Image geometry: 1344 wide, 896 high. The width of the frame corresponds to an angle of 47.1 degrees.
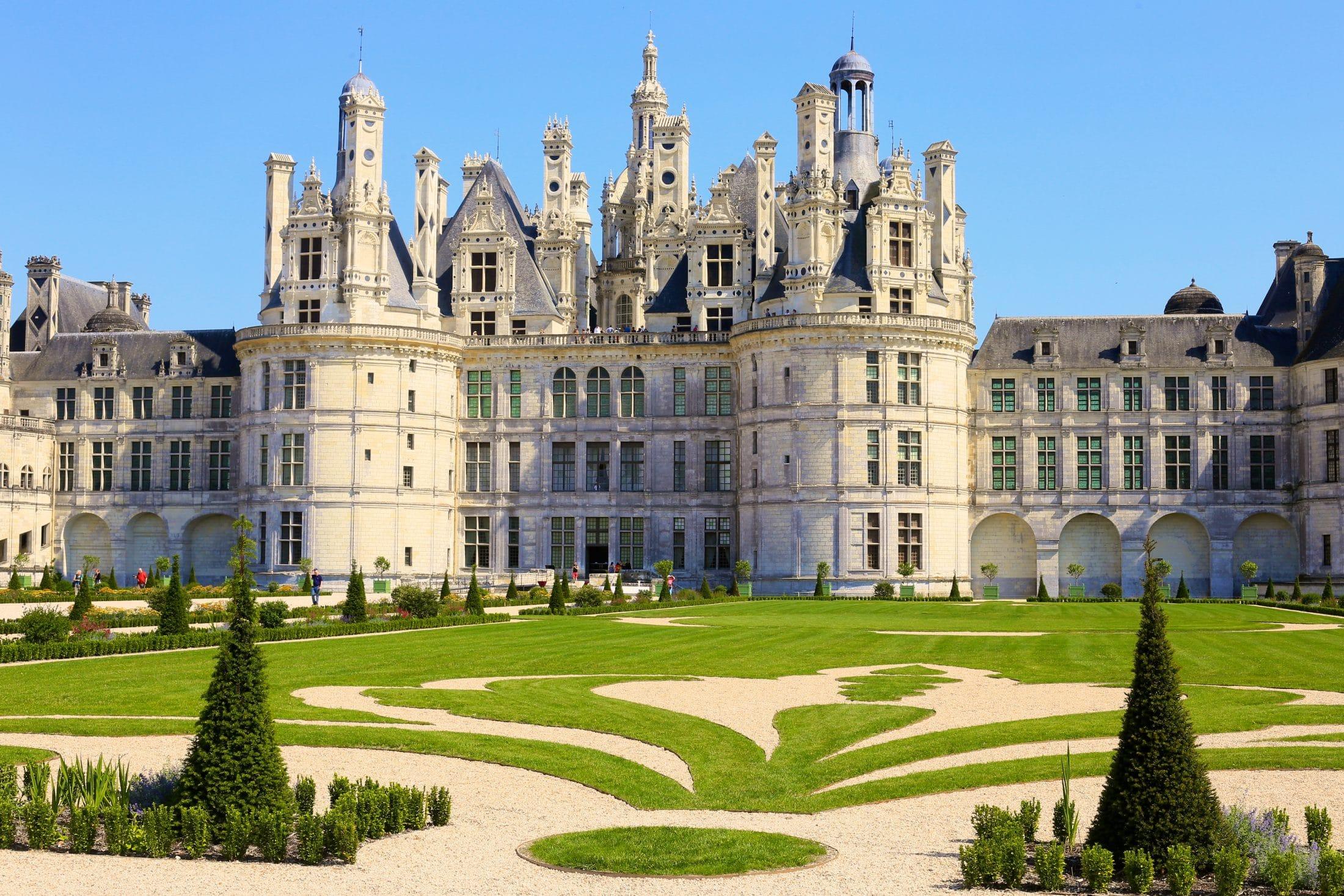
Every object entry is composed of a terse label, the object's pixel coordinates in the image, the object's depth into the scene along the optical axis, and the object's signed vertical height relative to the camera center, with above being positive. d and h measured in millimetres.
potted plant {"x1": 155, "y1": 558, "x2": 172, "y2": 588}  70562 -1991
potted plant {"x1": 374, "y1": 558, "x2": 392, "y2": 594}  70062 -2167
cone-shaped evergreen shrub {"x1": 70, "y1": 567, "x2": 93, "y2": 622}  43750 -2280
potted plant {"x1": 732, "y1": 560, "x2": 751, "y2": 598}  70000 -2357
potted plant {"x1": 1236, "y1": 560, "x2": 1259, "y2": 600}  68288 -2736
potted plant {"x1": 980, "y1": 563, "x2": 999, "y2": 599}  71312 -2759
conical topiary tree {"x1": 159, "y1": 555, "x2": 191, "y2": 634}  39750 -2331
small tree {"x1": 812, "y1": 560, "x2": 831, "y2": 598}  68500 -2426
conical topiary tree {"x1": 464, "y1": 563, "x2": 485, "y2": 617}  51147 -2670
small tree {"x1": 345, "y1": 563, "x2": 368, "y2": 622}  47500 -2427
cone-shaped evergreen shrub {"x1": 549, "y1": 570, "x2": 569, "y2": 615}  53500 -2677
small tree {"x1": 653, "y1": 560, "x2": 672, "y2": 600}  65500 -2047
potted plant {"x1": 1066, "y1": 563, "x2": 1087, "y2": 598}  73312 -2709
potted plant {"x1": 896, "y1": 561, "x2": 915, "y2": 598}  69500 -2418
